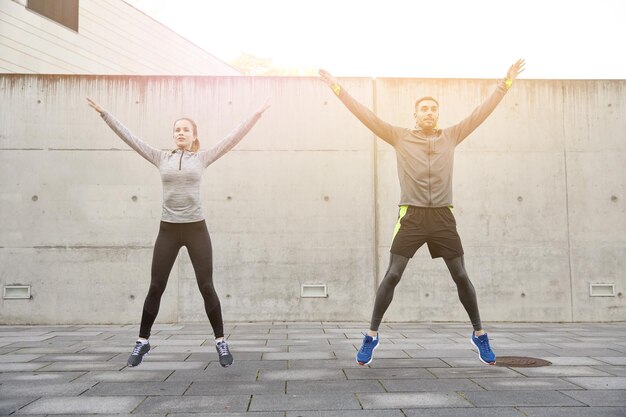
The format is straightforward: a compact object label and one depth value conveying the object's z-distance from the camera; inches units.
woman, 161.5
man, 157.8
